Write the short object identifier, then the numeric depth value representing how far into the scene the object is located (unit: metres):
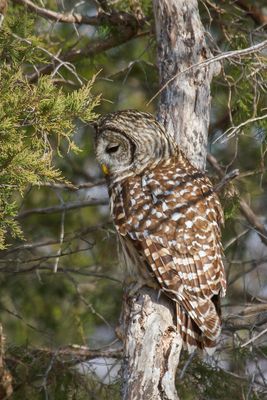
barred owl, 9.76
